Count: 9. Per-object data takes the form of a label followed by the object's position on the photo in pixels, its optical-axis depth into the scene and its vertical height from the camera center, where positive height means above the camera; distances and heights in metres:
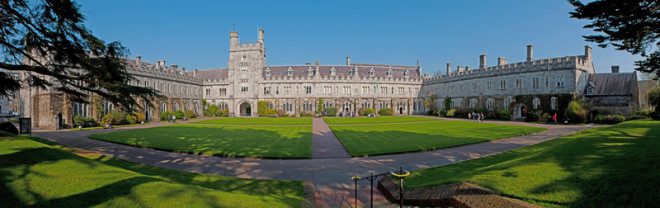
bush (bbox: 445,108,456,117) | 47.84 -1.42
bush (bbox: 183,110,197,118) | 47.26 -1.13
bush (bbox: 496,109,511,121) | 39.75 -1.41
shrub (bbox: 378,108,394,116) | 56.03 -1.35
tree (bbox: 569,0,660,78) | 6.29 +1.96
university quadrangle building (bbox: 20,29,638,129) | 34.94 +2.97
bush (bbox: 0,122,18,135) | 17.02 -1.06
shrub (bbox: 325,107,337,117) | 55.33 -1.23
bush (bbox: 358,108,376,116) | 55.03 -1.12
